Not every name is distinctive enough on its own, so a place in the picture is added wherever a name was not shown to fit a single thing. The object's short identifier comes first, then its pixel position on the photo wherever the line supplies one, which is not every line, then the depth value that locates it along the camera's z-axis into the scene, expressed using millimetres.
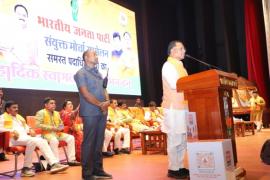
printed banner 5590
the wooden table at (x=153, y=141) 5464
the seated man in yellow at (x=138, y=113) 7260
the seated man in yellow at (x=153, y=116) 7375
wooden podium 2539
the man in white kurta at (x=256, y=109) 9133
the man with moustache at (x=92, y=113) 3119
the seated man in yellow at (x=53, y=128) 4309
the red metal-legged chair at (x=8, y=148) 3705
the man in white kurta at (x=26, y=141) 3891
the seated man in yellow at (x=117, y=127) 5801
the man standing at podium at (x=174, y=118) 3060
